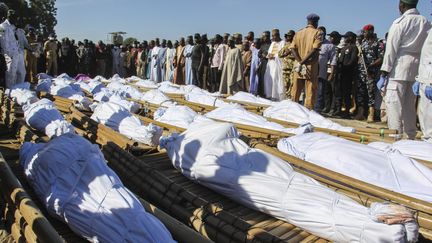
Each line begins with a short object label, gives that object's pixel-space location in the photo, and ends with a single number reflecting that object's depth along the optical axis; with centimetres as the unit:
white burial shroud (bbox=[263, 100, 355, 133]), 412
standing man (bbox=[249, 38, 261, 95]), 809
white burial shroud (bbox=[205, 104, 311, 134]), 400
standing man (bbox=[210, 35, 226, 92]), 904
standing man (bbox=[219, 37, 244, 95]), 811
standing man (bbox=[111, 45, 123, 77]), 1347
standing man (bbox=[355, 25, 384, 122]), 623
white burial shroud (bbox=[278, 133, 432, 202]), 232
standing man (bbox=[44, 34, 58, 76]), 1113
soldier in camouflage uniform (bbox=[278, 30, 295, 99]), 670
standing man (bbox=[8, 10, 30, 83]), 608
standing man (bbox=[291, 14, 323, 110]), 561
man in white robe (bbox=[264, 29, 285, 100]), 764
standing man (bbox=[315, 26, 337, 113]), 687
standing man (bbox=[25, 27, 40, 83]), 948
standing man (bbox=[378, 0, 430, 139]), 395
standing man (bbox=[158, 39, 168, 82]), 1180
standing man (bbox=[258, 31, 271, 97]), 803
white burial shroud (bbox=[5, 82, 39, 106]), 515
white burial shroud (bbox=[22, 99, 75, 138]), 355
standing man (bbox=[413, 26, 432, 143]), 350
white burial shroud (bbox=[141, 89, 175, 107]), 549
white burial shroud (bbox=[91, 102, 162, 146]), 352
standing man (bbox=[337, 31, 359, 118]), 650
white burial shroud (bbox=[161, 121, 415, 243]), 188
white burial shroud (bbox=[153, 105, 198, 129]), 409
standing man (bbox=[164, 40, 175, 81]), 1136
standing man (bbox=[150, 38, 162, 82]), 1203
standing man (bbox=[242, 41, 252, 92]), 828
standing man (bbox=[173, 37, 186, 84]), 1050
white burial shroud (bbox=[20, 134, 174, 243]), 176
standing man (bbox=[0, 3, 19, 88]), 560
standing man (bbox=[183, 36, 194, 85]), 999
